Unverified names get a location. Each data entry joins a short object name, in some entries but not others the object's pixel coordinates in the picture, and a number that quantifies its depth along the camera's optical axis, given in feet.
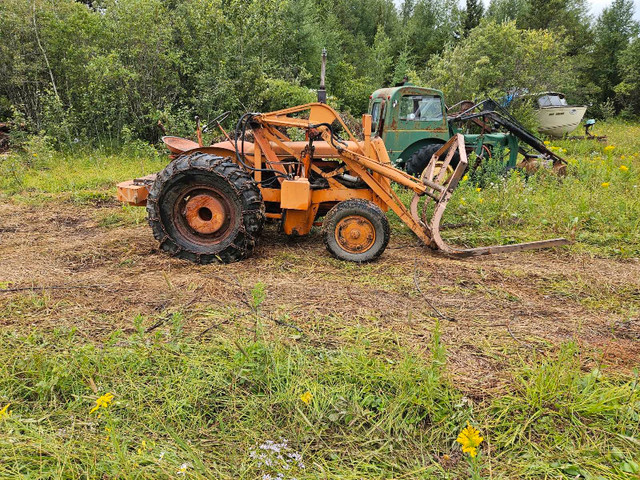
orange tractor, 14.57
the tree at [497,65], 43.75
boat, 47.95
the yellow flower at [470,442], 4.65
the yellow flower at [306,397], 7.19
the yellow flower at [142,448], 6.47
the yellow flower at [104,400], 5.54
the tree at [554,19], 105.81
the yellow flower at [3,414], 6.44
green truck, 25.12
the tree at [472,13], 112.37
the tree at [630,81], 79.00
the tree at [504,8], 117.29
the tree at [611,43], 90.12
